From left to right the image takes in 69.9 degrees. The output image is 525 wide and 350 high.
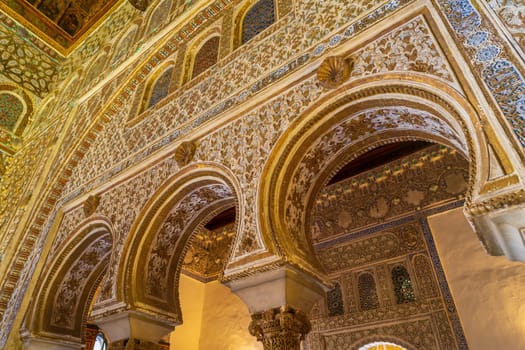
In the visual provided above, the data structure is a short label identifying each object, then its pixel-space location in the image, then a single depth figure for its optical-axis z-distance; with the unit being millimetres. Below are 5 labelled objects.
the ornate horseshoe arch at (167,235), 3639
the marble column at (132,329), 3359
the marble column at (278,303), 2445
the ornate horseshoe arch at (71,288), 4484
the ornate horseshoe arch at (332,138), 2654
